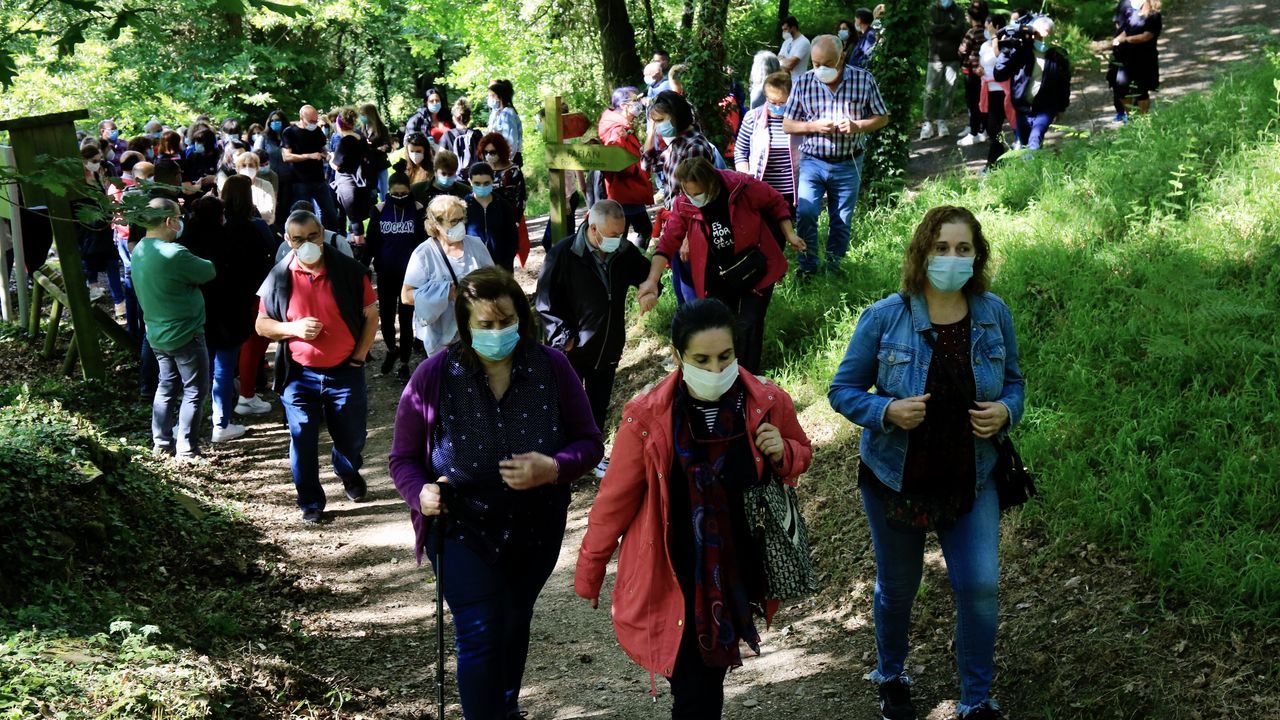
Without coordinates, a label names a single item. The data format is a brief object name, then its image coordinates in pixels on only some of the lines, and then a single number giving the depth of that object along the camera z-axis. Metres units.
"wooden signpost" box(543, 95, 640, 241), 10.69
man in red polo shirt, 7.73
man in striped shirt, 9.62
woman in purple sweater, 4.48
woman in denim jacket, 4.45
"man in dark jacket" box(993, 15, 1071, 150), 11.95
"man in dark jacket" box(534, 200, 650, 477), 7.82
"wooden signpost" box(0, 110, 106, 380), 10.36
